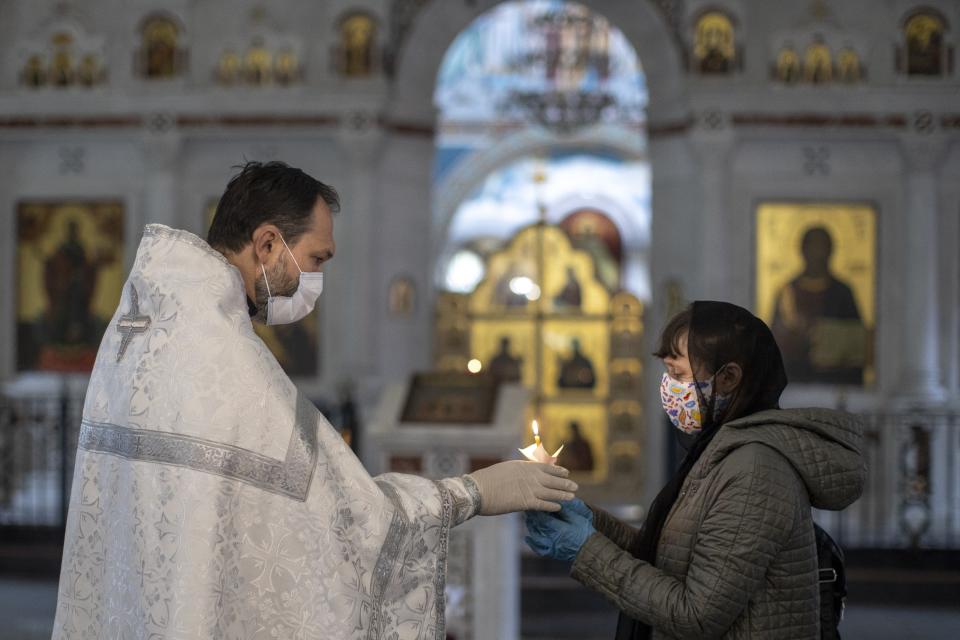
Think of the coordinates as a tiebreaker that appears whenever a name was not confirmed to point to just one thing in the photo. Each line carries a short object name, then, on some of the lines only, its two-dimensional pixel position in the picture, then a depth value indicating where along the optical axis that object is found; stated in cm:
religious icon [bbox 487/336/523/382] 1305
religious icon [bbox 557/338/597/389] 1320
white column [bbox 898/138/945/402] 1129
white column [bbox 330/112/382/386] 1171
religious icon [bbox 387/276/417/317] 1216
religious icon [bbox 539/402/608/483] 1308
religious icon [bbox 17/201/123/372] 1210
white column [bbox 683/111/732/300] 1140
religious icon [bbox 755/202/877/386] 1154
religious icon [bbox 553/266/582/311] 1351
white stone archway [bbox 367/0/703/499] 1201
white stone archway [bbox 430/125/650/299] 1966
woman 258
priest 250
